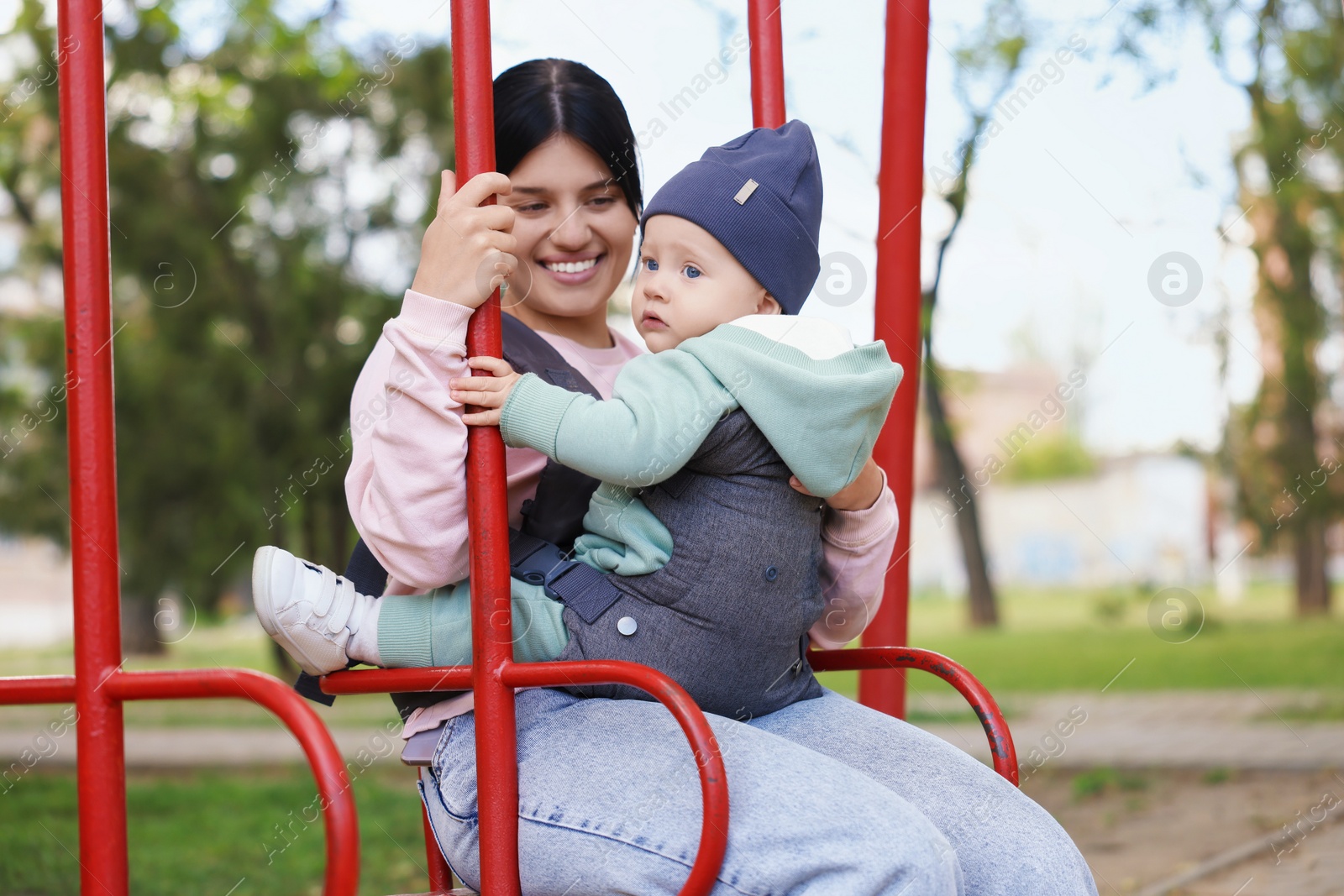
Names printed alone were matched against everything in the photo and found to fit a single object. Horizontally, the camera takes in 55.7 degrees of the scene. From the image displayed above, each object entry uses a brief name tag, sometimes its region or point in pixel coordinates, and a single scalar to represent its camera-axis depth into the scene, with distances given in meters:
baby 1.36
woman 1.25
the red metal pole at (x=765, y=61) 2.04
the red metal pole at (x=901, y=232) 2.27
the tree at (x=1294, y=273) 9.82
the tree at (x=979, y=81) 6.17
